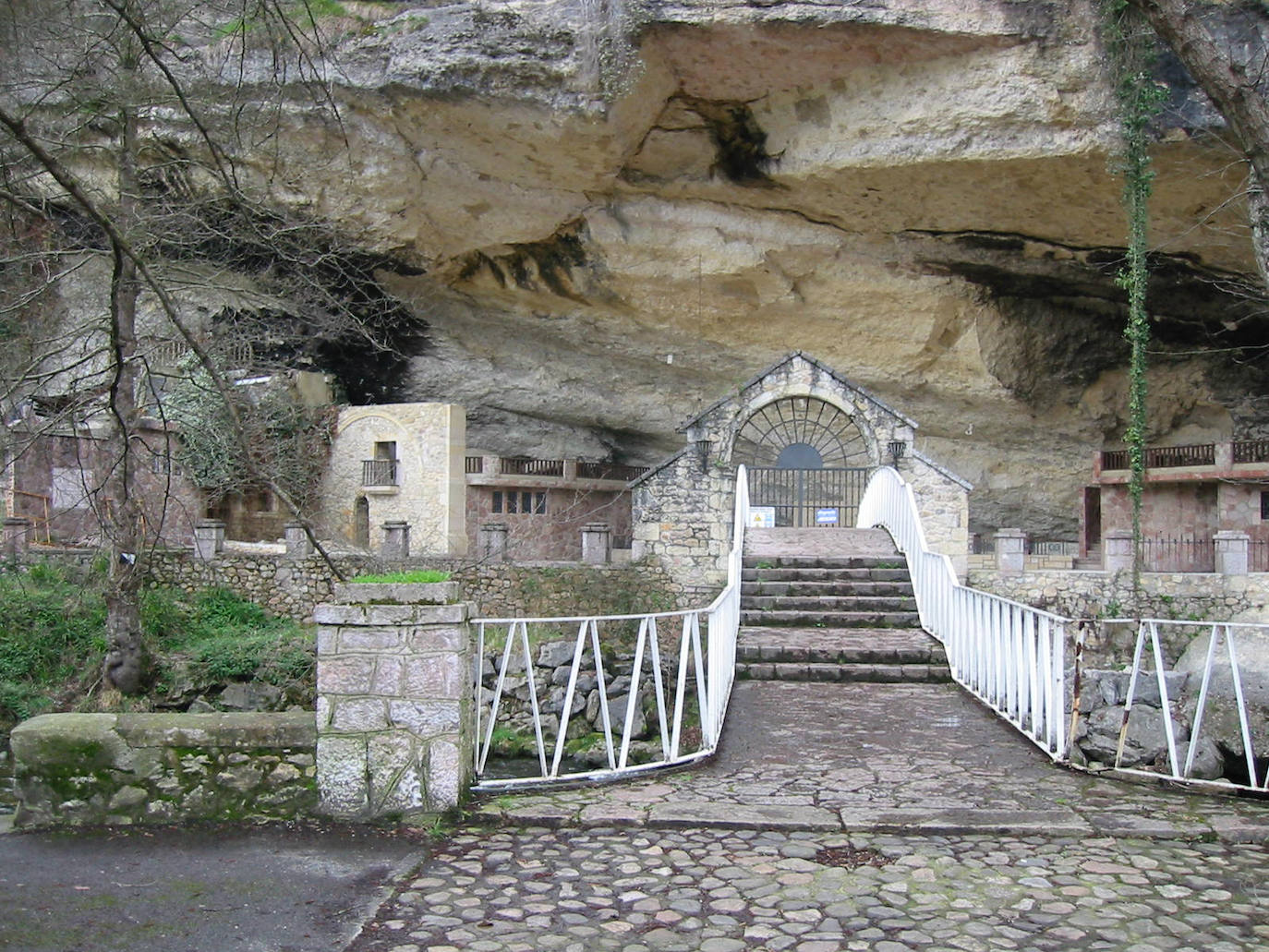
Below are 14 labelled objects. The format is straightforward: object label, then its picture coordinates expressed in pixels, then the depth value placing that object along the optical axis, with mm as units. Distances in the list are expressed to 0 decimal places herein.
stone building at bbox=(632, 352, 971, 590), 16578
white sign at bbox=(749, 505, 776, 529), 21938
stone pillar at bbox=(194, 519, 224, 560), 17906
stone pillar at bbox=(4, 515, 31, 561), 16953
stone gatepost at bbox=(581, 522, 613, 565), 18578
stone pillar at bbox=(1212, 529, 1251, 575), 15883
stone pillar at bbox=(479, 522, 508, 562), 18453
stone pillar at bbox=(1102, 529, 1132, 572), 16781
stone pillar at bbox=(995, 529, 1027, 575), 17016
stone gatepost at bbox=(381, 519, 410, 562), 18312
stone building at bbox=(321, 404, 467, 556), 21750
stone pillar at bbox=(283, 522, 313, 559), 18000
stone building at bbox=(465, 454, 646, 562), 23094
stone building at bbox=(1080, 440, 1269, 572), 19062
